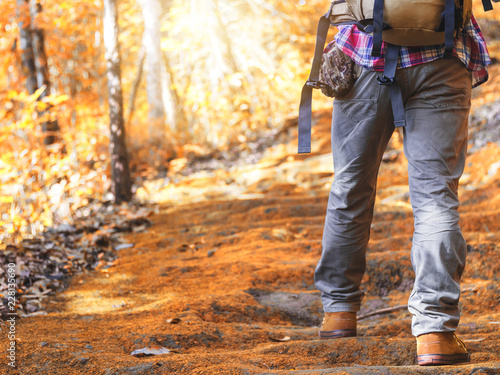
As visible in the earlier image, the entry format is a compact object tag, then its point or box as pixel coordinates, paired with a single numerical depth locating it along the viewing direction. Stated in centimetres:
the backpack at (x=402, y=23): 387
